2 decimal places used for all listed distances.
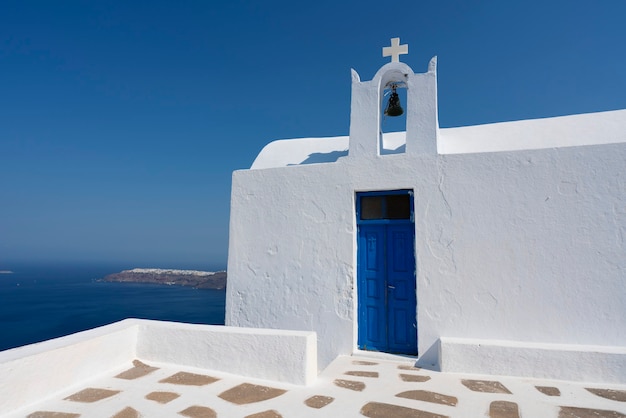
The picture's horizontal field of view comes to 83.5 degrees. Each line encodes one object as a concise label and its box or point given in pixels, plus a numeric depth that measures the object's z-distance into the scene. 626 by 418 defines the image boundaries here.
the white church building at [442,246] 4.06
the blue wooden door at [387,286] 4.78
